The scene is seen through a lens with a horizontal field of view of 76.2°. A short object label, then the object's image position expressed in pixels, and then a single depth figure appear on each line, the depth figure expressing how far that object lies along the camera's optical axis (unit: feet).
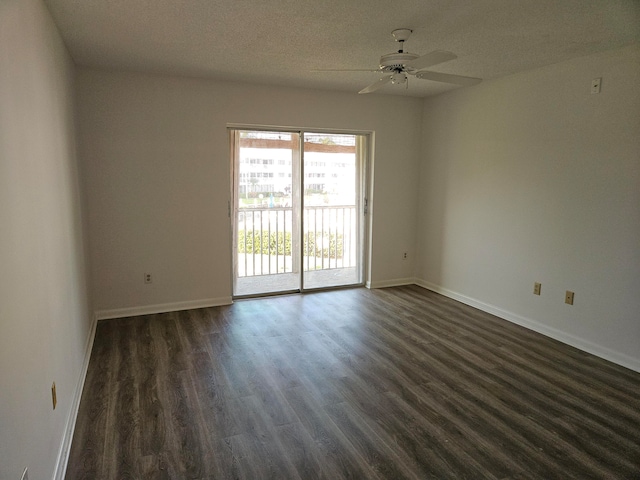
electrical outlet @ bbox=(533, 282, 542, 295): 12.55
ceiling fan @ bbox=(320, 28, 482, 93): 8.21
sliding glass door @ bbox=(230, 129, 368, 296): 15.40
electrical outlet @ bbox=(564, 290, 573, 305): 11.64
